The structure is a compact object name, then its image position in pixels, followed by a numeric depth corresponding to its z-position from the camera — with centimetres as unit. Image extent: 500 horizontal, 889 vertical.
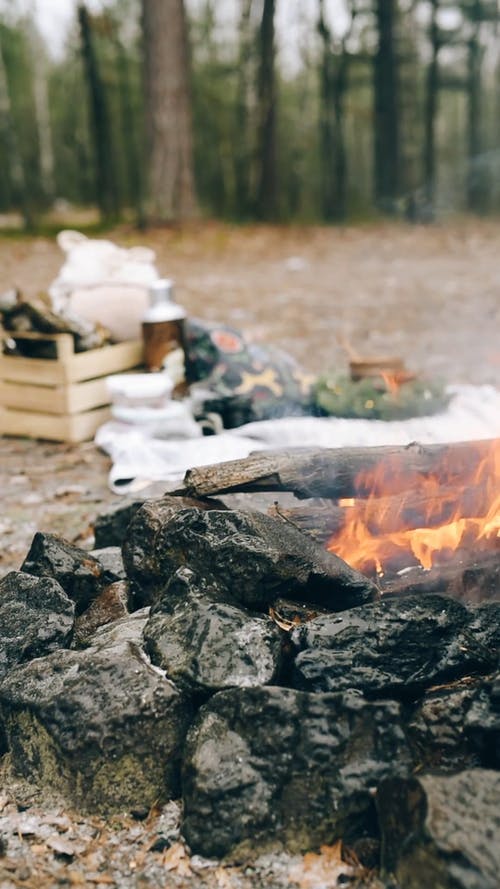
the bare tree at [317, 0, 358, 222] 2091
